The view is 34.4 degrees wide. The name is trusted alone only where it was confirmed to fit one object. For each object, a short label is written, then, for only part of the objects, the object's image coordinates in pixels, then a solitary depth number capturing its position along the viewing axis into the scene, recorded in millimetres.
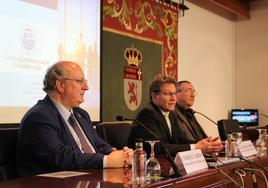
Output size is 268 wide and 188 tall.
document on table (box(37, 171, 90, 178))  1753
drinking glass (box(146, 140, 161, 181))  1740
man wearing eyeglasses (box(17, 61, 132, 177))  2068
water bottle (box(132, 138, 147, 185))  1647
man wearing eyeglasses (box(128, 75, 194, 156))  2820
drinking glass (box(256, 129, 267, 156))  2878
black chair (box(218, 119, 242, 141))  4236
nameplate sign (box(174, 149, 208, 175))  1892
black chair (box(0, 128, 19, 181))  2137
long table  1556
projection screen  3066
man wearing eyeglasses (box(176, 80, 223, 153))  2600
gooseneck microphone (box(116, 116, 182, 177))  1778
